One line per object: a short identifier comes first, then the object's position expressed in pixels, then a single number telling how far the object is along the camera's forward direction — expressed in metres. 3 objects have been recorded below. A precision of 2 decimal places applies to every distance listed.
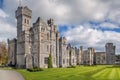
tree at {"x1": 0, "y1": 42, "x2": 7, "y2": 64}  31.88
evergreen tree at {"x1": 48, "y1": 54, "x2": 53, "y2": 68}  27.10
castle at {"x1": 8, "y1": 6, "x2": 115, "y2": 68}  27.20
